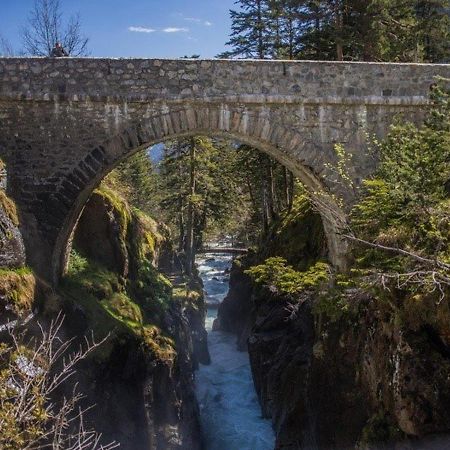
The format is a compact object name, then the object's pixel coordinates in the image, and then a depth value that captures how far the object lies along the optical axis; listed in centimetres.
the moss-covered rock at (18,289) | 869
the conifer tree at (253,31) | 2186
